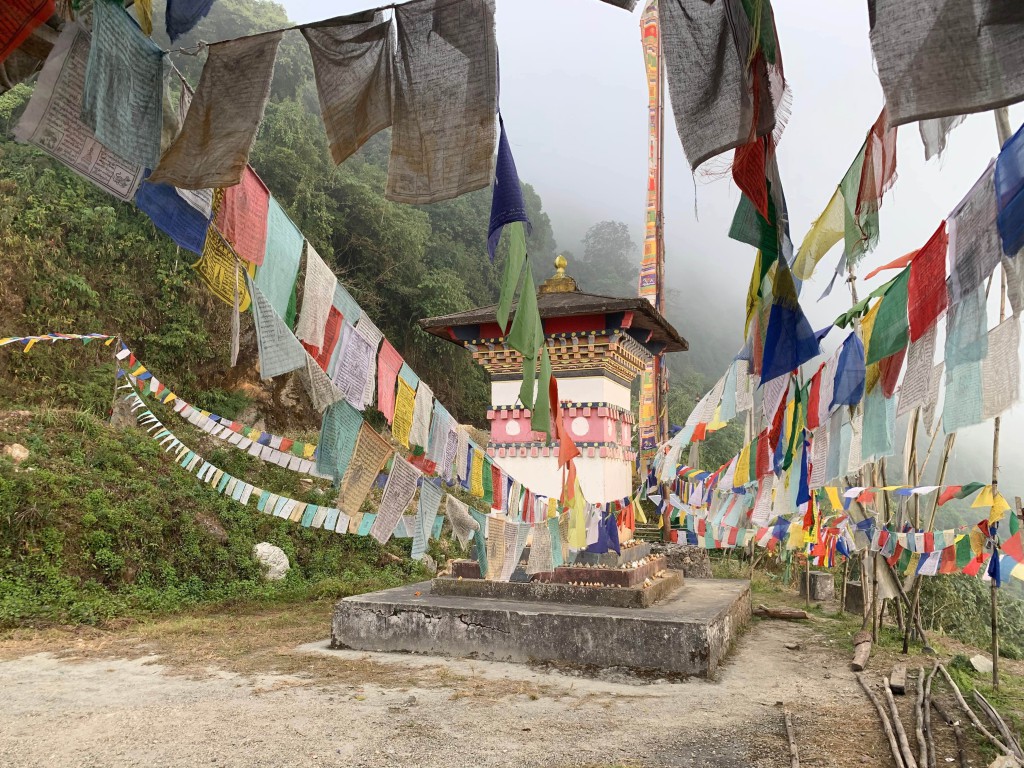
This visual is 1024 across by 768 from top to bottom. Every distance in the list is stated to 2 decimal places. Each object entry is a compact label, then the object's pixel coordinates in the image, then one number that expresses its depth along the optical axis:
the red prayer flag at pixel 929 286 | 3.46
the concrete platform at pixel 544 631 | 6.11
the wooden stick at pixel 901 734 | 3.95
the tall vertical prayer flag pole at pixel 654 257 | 17.12
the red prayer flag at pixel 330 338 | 3.89
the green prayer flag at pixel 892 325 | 3.90
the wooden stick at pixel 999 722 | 4.09
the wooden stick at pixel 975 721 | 4.08
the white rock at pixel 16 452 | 10.33
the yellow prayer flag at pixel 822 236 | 4.62
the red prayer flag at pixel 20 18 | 2.31
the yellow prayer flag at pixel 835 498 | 7.68
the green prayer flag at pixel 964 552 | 5.80
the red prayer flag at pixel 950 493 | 5.60
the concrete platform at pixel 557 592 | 7.11
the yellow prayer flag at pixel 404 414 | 4.46
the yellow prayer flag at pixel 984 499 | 5.22
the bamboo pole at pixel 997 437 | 3.74
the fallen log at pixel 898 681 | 5.57
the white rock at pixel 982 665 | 6.53
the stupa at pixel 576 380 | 8.81
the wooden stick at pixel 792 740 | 3.95
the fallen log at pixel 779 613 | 9.64
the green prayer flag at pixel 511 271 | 3.38
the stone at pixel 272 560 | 11.22
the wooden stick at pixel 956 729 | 4.09
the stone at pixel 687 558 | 12.81
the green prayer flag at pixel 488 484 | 5.92
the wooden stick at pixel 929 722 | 4.08
